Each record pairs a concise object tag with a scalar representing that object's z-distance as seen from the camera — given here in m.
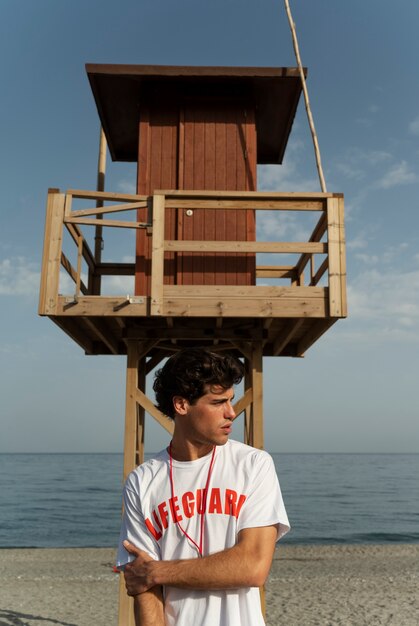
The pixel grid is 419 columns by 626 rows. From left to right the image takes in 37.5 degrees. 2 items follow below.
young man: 2.45
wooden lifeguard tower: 7.68
